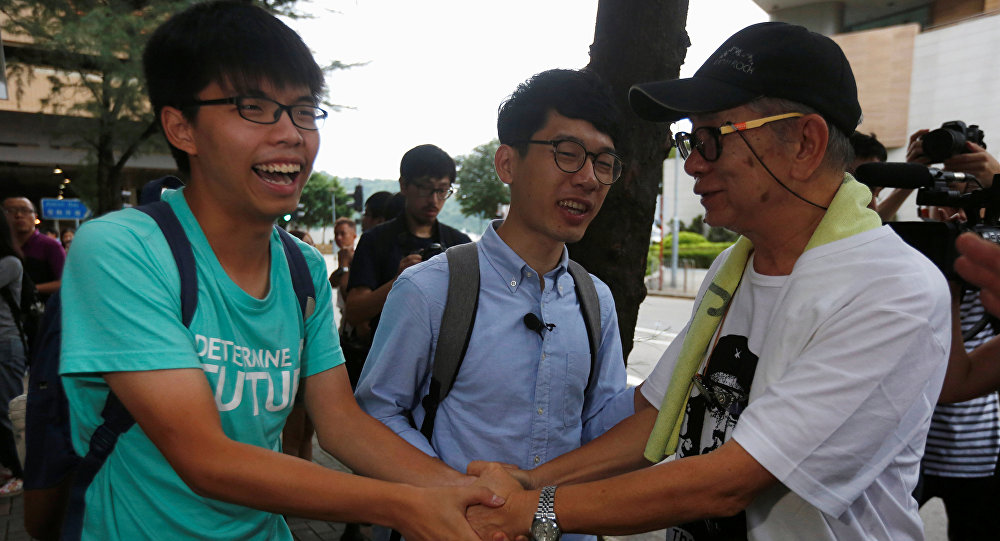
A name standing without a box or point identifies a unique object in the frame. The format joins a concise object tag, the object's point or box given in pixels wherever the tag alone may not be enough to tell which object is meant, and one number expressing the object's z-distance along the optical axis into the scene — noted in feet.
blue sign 80.59
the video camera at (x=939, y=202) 6.34
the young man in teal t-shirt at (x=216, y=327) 4.50
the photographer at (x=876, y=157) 11.84
